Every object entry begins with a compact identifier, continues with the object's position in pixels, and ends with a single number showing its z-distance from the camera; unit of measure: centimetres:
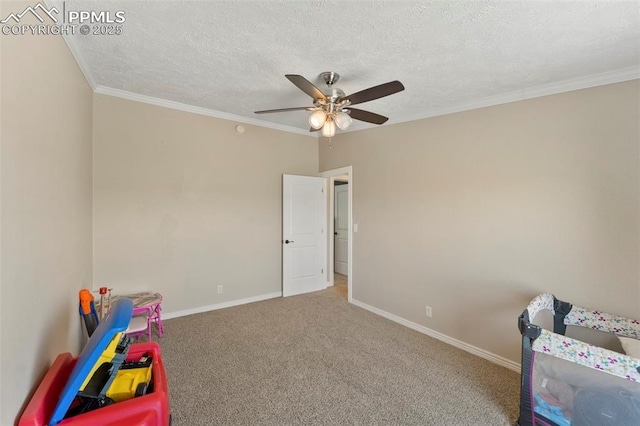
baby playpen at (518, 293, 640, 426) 152
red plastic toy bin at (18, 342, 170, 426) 109
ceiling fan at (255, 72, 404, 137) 197
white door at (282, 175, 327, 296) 442
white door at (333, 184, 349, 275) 609
